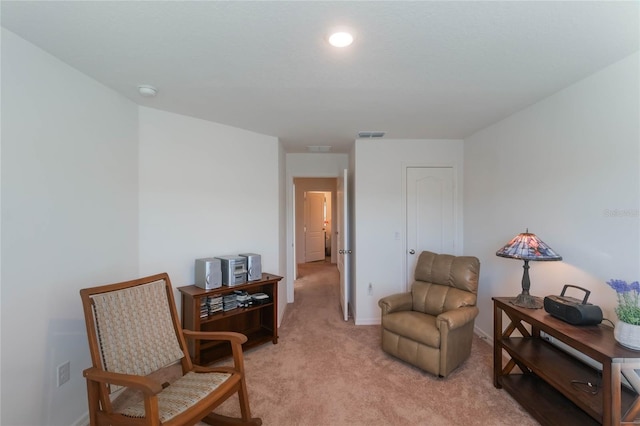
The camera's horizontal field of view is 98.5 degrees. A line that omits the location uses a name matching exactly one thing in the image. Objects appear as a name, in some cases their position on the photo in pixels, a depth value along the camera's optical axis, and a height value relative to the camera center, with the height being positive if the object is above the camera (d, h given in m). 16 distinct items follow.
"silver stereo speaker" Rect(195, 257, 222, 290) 2.56 -0.54
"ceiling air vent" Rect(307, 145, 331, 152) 3.88 +0.97
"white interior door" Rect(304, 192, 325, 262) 7.79 -0.33
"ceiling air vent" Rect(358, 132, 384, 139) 3.24 +0.95
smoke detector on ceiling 2.04 +0.96
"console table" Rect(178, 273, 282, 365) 2.45 -1.11
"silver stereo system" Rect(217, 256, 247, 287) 2.68 -0.54
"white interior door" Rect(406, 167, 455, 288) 3.57 +0.02
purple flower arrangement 1.42 -0.49
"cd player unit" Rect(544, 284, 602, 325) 1.66 -0.61
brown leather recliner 2.30 -0.96
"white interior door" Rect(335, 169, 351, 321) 3.47 -0.46
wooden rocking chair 1.39 -0.85
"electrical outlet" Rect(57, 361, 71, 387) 1.70 -0.98
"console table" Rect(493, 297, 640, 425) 1.35 -1.03
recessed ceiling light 1.41 +0.92
